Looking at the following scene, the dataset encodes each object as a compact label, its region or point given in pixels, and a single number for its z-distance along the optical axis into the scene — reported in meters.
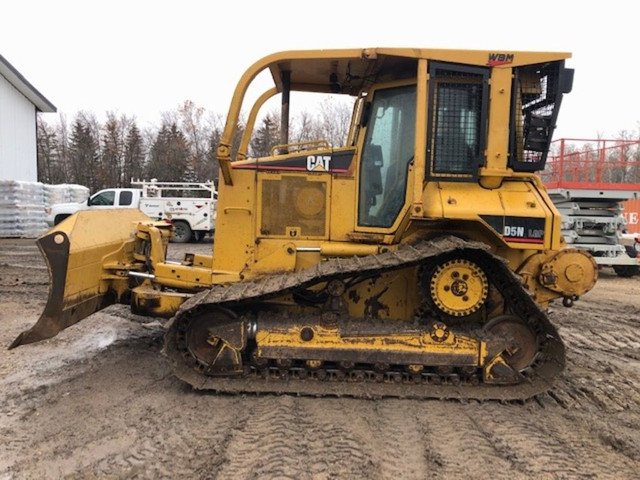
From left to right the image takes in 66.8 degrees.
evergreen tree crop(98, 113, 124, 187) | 45.12
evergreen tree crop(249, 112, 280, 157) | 37.07
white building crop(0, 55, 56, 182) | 22.14
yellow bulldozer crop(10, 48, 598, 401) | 4.14
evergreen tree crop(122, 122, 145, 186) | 45.75
